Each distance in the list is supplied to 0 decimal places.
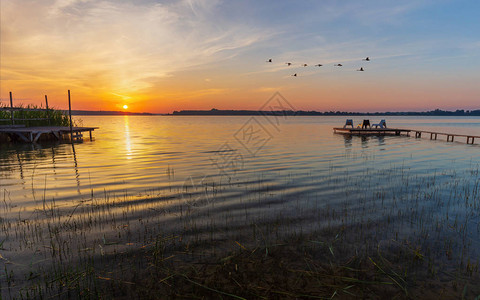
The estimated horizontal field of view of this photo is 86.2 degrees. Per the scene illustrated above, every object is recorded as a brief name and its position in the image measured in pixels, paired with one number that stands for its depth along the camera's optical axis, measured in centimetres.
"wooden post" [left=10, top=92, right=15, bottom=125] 2765
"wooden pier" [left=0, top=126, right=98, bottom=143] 2845
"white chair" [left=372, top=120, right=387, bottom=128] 4714
